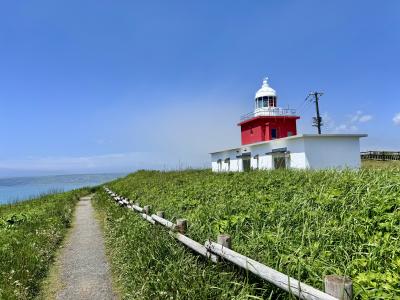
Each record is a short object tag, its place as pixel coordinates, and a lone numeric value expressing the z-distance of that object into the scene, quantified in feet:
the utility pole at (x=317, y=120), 121.49
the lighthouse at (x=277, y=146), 74.79
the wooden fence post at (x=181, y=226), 20.62
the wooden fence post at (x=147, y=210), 29.67
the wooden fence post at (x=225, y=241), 15.40
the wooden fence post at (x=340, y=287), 9.27
